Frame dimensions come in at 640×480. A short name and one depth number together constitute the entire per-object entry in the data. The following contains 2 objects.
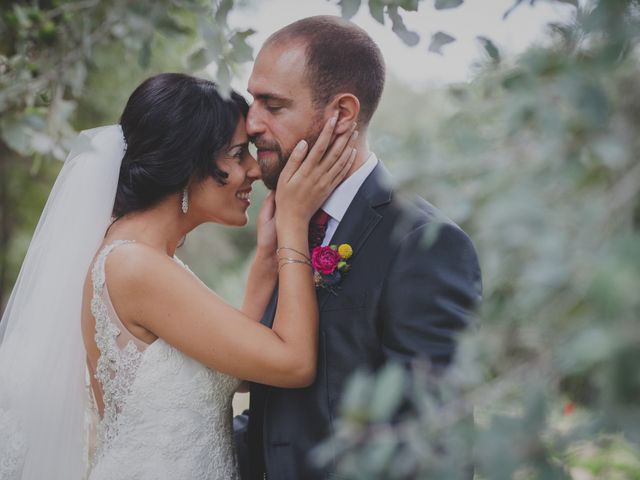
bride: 2.48
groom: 2.39
